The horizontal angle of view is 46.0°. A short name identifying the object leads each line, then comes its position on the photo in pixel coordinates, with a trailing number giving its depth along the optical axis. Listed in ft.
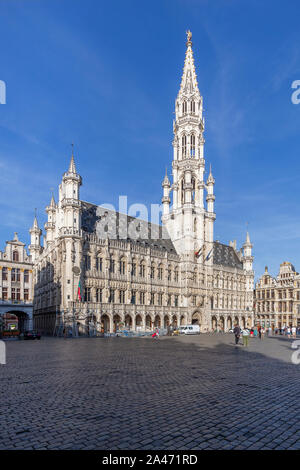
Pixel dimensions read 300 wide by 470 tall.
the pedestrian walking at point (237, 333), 101.57
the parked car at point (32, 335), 134.82
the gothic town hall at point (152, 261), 170.81
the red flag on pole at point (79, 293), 159.00
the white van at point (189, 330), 193.36
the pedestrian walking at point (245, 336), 92.18
